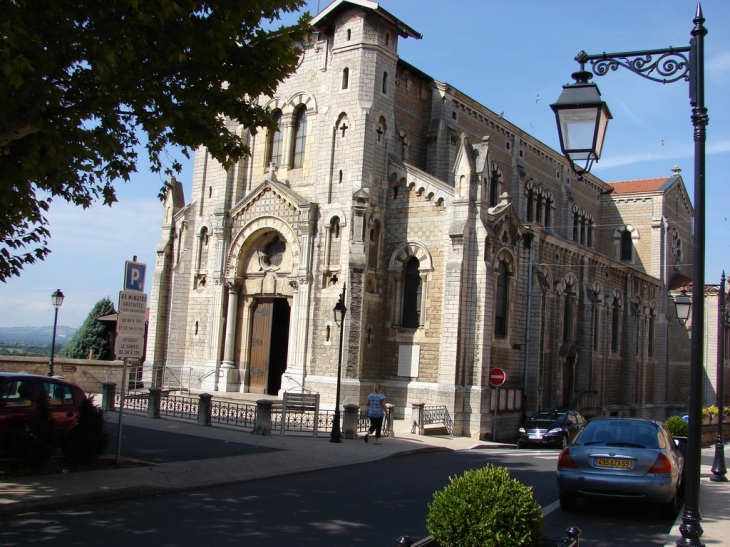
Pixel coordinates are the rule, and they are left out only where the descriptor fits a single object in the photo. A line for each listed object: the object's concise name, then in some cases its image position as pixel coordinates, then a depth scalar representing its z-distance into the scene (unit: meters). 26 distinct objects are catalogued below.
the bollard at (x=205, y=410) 21.20
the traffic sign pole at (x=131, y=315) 13.28
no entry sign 25.56
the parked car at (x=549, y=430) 25.28
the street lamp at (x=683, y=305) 24.35
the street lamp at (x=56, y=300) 30.45
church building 26.05
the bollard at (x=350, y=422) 20.80
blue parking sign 13.55
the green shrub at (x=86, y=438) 12.88
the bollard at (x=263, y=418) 20.20
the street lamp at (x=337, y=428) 19.65
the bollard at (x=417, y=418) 23.41
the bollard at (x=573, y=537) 6.51
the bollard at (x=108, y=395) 23.17
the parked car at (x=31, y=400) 12.96
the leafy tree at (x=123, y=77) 10.05
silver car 10.86
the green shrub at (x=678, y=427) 23.80
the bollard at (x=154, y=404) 22.59
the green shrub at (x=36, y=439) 11.99
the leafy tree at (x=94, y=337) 49.09
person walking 20.17
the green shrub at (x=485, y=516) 6.47
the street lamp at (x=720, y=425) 17.09
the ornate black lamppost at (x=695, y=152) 7.44
